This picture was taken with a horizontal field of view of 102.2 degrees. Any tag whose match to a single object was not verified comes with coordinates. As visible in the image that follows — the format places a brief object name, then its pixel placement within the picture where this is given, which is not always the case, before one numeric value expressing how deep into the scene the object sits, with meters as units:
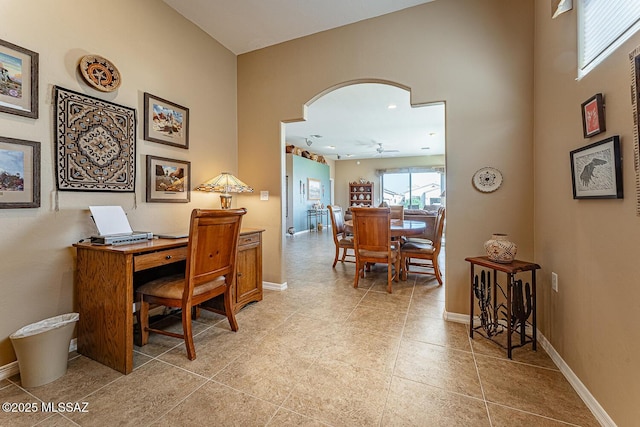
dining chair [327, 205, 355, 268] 4.00
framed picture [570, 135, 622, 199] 1.19
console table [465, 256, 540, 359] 1.81
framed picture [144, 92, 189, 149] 2.33
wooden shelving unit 10.49
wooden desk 1.61
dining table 3.33
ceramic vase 1.88
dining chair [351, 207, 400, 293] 3.05
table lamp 2.72
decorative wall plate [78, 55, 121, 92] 1.90
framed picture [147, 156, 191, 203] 2.37
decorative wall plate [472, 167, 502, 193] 2.17
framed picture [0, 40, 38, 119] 1.56
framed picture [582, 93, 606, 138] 1.28
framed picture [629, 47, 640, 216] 1.05
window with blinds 1.14
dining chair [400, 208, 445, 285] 3.41
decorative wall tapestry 1.80
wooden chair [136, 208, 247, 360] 1.74
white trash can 1.47
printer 1.80
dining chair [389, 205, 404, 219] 4.88
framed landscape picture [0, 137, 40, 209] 1.56
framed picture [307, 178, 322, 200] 8.87
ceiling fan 8.09
